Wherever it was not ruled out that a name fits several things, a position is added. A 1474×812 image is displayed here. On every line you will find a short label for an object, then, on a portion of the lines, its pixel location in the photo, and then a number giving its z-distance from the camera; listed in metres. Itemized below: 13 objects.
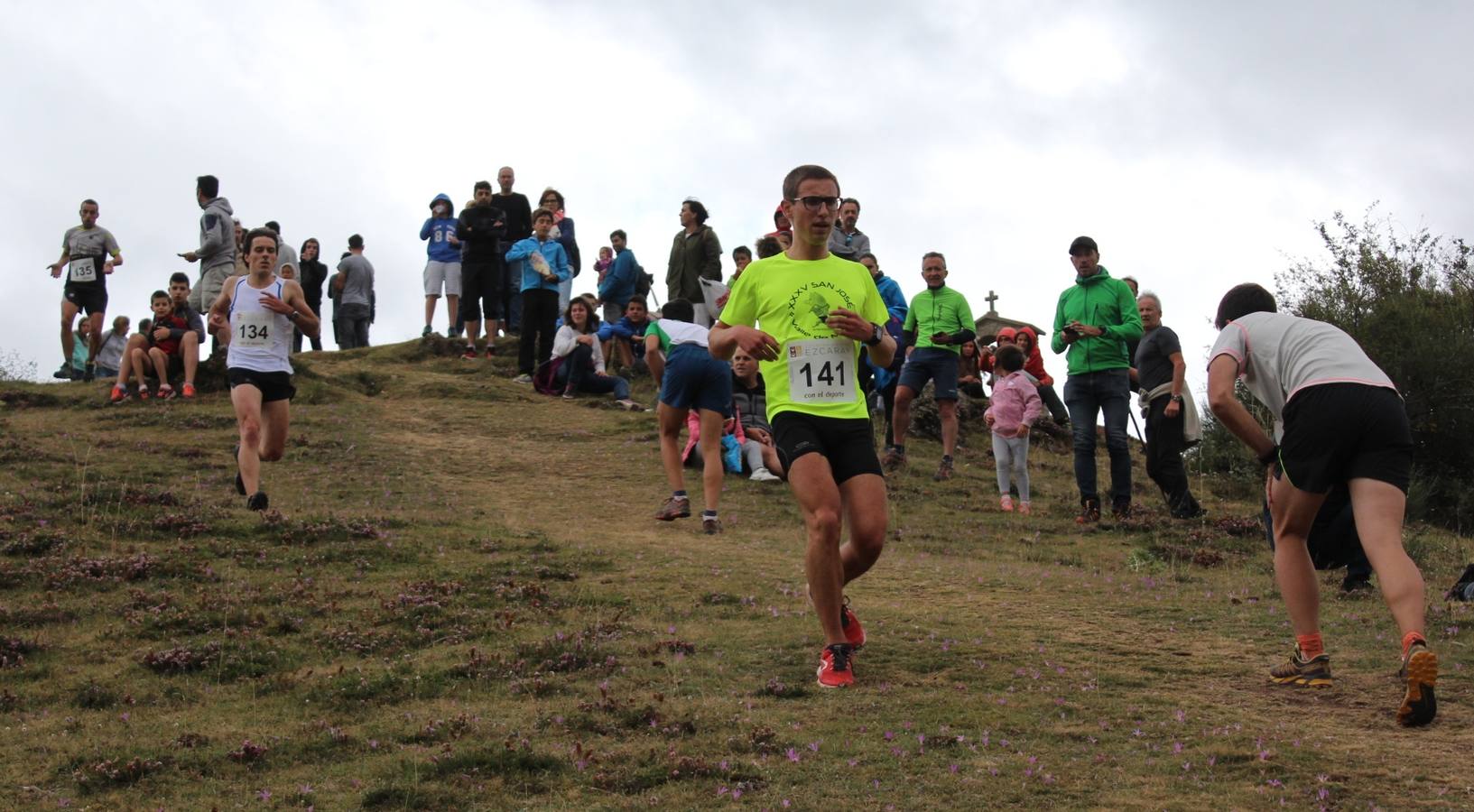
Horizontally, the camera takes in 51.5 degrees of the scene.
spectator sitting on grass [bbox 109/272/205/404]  18.55
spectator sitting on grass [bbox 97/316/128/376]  21.95
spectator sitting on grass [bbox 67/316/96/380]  22.64
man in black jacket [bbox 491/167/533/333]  21.84
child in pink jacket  14.37
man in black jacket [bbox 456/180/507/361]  20.94
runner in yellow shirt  7.14
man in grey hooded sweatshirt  18.38
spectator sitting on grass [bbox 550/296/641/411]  19.72
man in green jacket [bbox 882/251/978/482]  15.13
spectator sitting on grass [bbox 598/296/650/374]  19.38
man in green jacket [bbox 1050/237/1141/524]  13.45
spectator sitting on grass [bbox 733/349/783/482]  15.18
